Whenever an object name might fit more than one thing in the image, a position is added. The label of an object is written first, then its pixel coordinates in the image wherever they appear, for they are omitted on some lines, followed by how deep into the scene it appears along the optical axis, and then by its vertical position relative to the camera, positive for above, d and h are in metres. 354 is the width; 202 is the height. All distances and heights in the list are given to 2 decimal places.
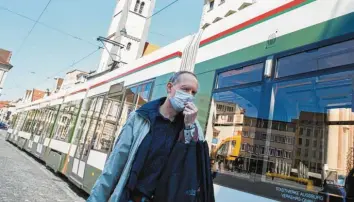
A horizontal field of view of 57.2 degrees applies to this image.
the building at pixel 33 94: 69.38 +12.08
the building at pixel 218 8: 26.99 +15.47
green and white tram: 2.70 +0.97
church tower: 46.44 +19.88
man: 1.82 +0.17
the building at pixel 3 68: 75.06 +17.15
